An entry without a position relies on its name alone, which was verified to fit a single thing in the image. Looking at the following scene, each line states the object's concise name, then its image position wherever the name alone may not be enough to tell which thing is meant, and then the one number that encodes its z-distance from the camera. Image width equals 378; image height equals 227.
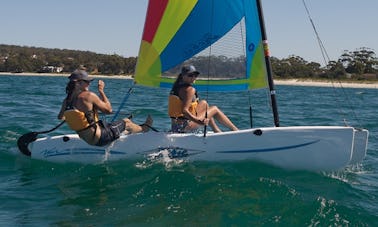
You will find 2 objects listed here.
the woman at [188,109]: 6.61
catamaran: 6.16
